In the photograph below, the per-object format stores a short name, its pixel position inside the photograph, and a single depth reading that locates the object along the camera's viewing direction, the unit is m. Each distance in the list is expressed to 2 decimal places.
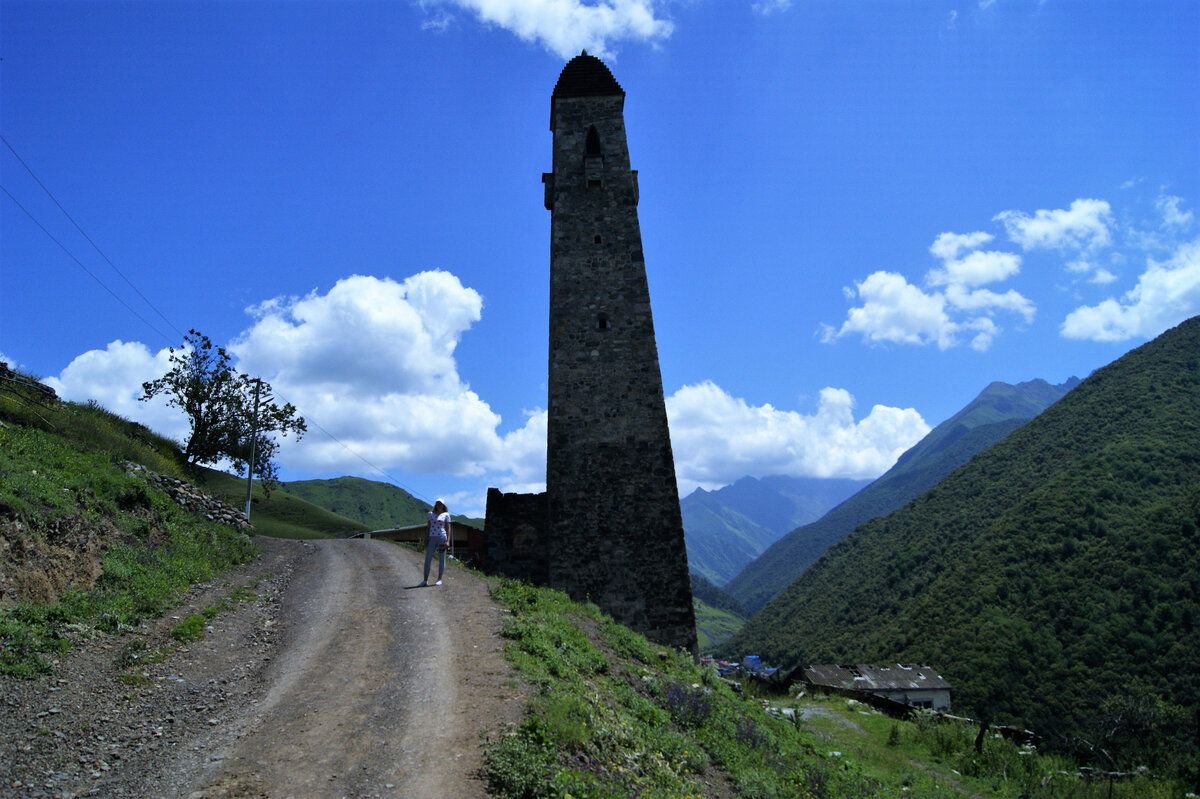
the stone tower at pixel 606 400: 19.58
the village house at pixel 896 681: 43.47
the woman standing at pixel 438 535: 15.61
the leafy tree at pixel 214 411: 33.41
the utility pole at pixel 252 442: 32.60
